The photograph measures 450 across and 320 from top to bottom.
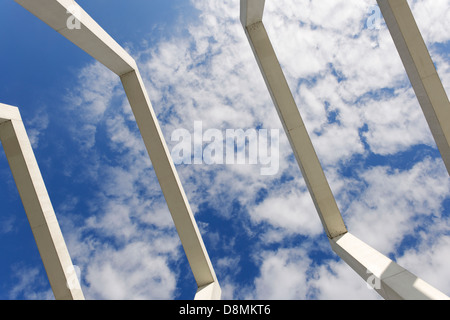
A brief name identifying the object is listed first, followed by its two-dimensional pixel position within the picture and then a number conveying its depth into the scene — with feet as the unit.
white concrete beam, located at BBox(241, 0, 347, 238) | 44.91
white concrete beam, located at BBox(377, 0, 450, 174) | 30.99
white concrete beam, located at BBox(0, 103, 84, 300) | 37.27
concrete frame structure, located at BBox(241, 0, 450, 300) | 42.80
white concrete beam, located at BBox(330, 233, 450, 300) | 27.27
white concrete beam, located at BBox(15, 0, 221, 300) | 44.52
